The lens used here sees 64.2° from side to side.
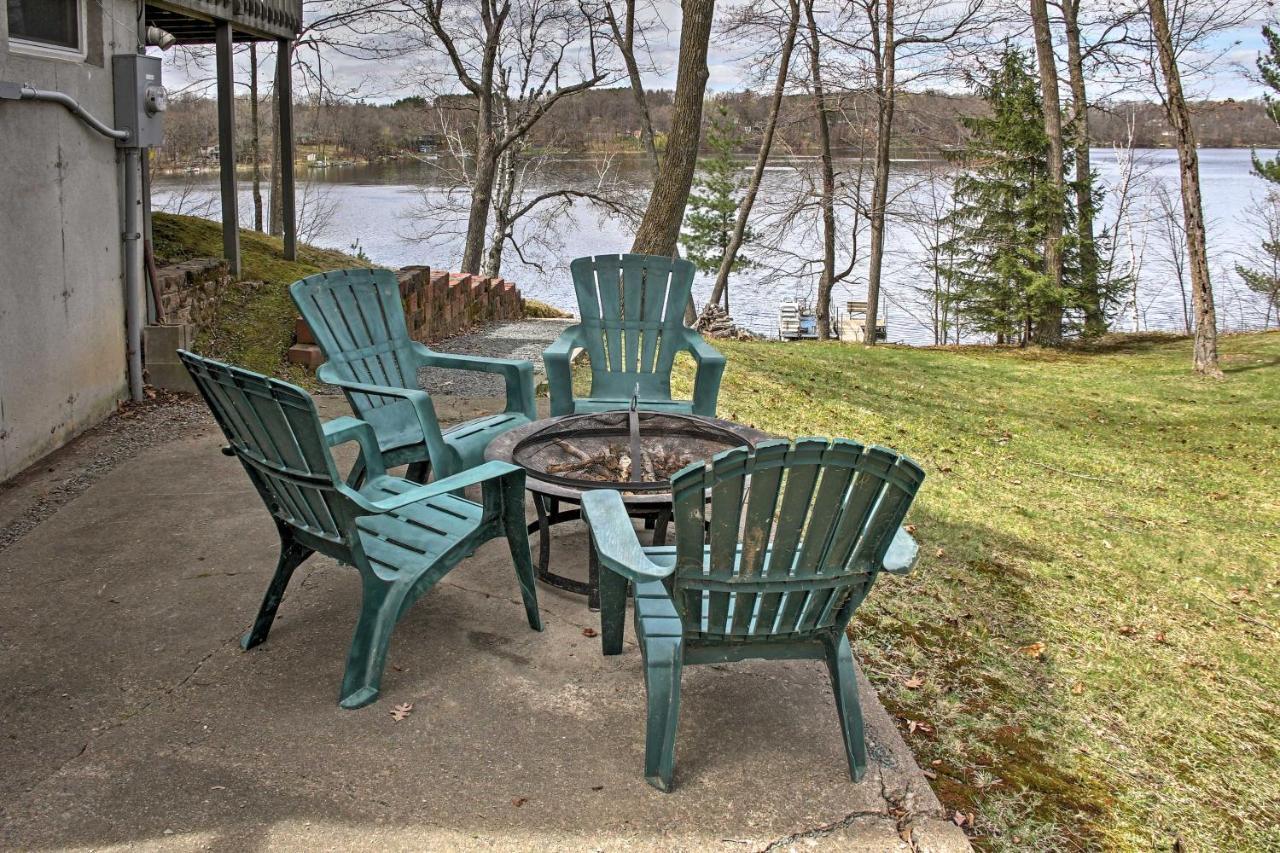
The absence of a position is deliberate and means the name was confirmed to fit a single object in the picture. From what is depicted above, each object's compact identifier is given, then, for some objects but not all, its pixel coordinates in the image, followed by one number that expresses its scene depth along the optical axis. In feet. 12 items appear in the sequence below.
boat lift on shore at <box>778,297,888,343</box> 84.84
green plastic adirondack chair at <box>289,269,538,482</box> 11.29
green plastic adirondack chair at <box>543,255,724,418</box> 14.37
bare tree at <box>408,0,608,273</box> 52.42
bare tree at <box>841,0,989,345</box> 47.72
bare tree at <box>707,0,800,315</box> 50.01
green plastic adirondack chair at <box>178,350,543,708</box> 7.56
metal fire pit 9.54
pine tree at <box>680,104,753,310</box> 106.32
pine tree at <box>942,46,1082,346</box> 44.16
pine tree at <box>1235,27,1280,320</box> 47.75
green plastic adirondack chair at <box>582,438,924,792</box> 6.70
